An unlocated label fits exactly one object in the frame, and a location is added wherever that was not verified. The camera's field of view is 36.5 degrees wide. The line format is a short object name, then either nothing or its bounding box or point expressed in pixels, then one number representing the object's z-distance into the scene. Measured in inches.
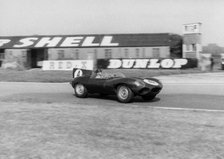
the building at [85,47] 1774.1
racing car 423.2
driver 469.1
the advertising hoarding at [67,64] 1485.0
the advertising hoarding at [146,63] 1510.8
